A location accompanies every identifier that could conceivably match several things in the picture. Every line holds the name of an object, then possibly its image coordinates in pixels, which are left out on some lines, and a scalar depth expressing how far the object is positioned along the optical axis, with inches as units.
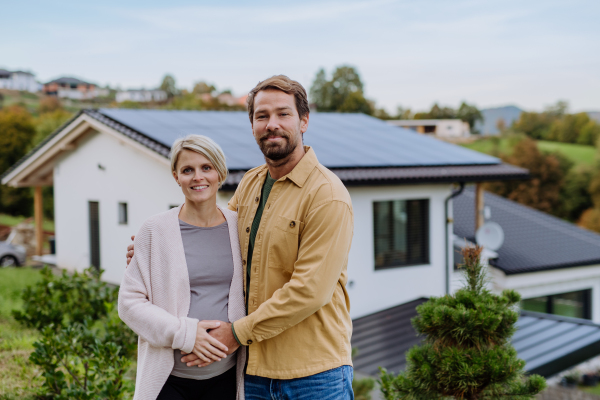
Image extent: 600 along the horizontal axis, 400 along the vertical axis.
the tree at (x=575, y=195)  1716.3
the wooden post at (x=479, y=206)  475.5
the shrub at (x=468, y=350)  114.6
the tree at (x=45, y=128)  1140.5
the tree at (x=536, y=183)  1668.3
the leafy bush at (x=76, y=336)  145.5
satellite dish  459.2
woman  88.7
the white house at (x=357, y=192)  364.5
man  86.2
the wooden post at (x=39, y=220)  639.8
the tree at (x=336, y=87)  2406.5
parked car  627.2
